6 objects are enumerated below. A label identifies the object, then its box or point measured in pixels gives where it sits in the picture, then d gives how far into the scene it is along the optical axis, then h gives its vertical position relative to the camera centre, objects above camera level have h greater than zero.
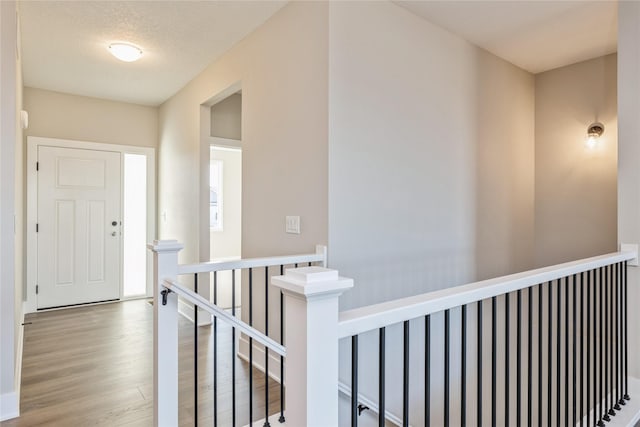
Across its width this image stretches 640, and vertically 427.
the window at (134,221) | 5.50 -0.07
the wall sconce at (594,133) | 3.48 +0.79
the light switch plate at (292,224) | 2.52 -0.06
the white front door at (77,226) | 4.37 -0.12
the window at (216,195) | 6.55 +0.38
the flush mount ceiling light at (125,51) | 3.16 +1.45
